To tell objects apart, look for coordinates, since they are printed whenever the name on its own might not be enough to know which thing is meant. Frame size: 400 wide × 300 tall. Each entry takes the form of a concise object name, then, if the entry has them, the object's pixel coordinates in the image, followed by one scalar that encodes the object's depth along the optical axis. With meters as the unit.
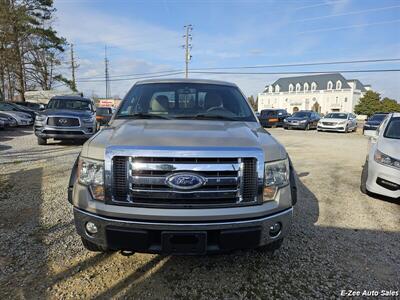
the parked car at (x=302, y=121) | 25.44
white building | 92.56
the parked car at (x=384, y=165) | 5.20
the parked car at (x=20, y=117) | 19.17
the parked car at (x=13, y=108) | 21.06
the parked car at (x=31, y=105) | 26.86
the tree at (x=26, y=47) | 28.45
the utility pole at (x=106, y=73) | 69.06
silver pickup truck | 2.53
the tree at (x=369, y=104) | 73.12
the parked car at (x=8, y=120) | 18.03
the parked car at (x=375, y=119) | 21.95
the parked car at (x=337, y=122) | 23.73
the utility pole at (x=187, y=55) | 45.84
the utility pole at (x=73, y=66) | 50.41
